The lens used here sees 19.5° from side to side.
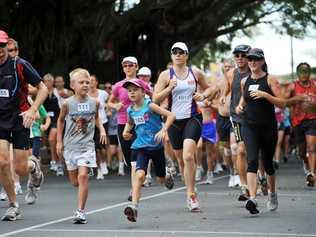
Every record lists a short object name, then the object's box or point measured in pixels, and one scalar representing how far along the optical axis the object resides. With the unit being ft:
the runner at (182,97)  35.37
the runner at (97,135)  59.21
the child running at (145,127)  33.27
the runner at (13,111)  32.27
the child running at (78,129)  32.09
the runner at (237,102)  39.24
